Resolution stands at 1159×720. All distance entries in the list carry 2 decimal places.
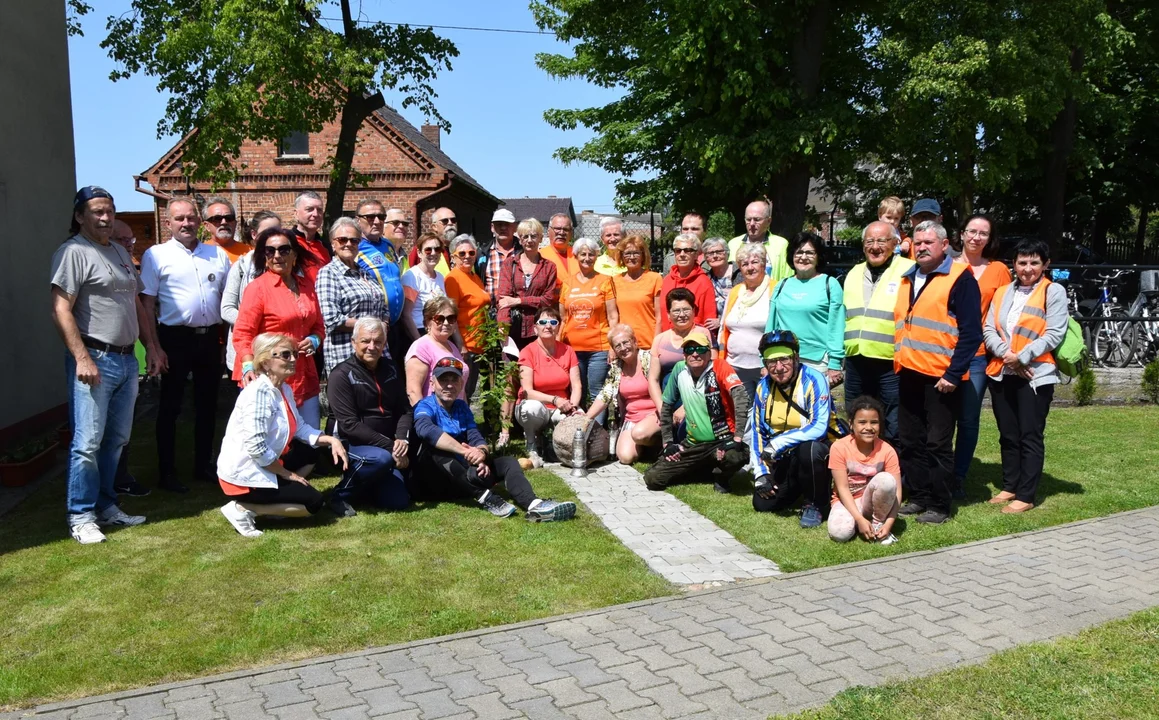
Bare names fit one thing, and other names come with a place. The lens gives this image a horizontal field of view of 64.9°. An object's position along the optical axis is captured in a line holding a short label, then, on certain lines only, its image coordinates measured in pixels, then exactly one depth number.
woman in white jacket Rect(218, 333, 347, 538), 5.74
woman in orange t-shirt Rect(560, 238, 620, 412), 7.95
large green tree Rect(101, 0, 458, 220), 14.82
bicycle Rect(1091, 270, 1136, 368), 12.62
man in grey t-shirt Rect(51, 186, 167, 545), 5.49
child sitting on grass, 5.66
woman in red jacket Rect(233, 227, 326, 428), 6.18
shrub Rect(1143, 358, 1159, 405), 10.98
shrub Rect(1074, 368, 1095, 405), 10.84
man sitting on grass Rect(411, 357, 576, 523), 6.26
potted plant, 7.08
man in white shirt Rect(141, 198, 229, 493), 6.66
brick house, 29.11
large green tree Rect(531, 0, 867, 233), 15.81
